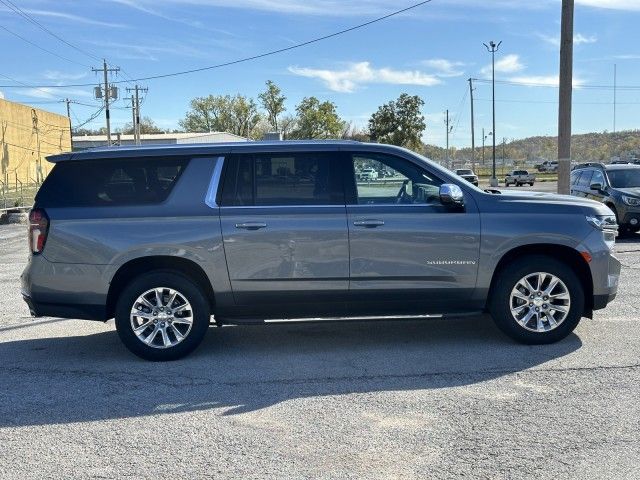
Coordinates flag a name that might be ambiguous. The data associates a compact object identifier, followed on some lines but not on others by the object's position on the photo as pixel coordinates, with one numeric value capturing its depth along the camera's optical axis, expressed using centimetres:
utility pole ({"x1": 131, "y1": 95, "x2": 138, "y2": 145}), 6452
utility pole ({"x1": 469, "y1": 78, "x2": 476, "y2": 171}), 6488
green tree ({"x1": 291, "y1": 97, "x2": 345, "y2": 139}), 7575
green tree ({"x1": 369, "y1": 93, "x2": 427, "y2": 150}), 6744
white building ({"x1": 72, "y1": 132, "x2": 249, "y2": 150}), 7050
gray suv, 555
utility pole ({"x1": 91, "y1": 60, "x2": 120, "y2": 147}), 5009
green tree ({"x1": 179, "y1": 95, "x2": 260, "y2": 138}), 9831
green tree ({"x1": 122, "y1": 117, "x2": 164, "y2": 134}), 10795
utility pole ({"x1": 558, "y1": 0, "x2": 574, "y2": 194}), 1279
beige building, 4150
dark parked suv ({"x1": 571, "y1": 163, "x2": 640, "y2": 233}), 1350
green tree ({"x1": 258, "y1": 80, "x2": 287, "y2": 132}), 8446
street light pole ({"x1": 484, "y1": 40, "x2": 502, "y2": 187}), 5190
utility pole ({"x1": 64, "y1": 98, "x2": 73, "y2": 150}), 8250
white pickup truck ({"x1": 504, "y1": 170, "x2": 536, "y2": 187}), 5588
